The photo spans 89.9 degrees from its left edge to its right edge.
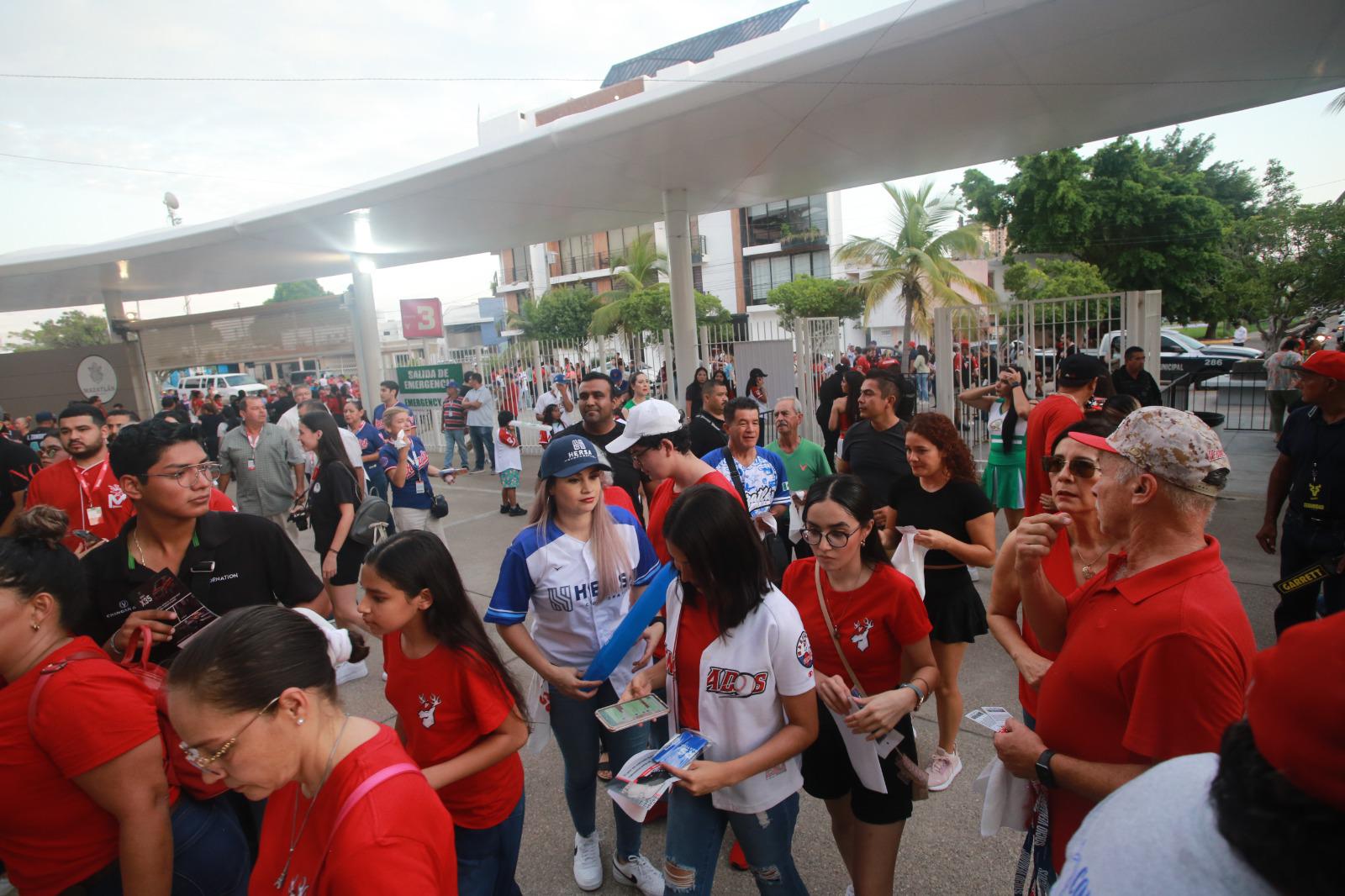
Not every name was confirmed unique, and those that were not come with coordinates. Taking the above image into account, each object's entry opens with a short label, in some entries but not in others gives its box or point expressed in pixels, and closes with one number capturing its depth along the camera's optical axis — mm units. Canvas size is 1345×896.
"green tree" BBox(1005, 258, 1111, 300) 25266
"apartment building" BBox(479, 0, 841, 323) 43812
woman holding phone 1964
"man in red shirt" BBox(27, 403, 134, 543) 4133
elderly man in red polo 1387
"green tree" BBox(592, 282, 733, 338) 31969
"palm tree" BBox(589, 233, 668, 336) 34156
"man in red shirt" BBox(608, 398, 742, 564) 3182
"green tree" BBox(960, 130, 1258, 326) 25984
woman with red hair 3299
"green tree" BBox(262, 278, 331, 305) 80125
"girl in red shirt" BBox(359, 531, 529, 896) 2033
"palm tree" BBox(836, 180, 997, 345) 25281
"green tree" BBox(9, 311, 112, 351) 55594
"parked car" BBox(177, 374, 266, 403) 33281
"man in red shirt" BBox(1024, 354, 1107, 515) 3920
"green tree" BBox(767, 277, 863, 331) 36000
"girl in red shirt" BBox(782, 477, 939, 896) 2232
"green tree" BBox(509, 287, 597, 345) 40062
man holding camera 6406
